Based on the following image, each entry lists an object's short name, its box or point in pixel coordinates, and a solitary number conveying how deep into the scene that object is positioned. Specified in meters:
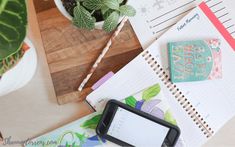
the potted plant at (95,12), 0.55
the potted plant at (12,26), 0.44
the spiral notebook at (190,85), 0.65
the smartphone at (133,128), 0.64
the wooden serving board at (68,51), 0.65
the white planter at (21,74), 0.56
